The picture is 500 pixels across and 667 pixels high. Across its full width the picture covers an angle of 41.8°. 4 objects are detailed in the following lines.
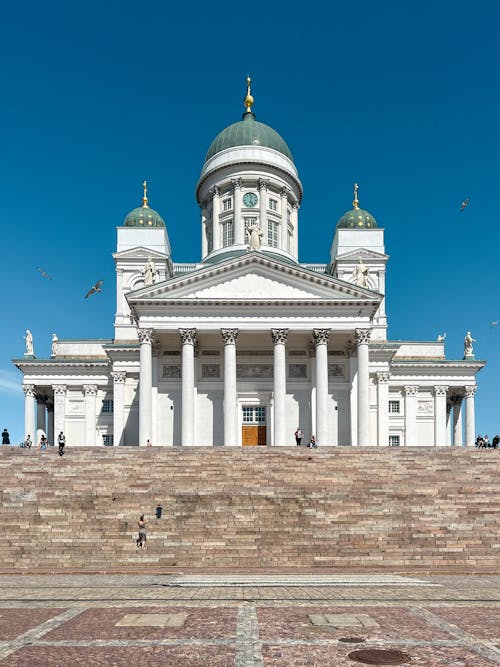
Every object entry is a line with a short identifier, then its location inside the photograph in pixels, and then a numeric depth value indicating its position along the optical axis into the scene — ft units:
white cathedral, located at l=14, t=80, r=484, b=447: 147.74
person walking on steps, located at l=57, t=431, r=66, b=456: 114.01
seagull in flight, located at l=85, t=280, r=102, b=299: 159.53
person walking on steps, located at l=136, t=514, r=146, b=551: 76.43
